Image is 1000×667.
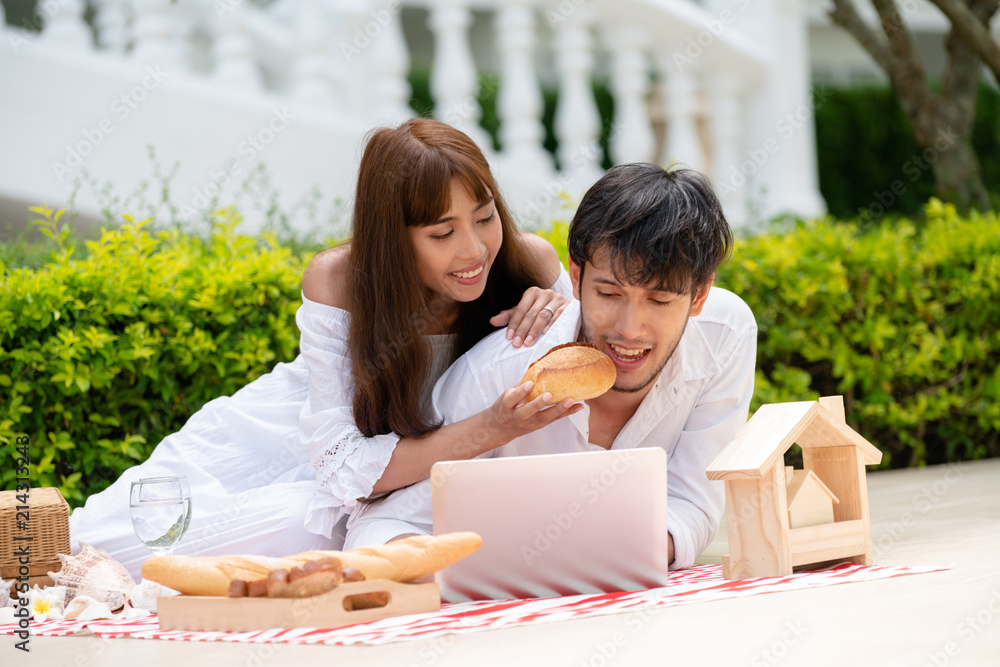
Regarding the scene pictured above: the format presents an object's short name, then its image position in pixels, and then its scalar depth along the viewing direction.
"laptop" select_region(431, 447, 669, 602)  2.37
